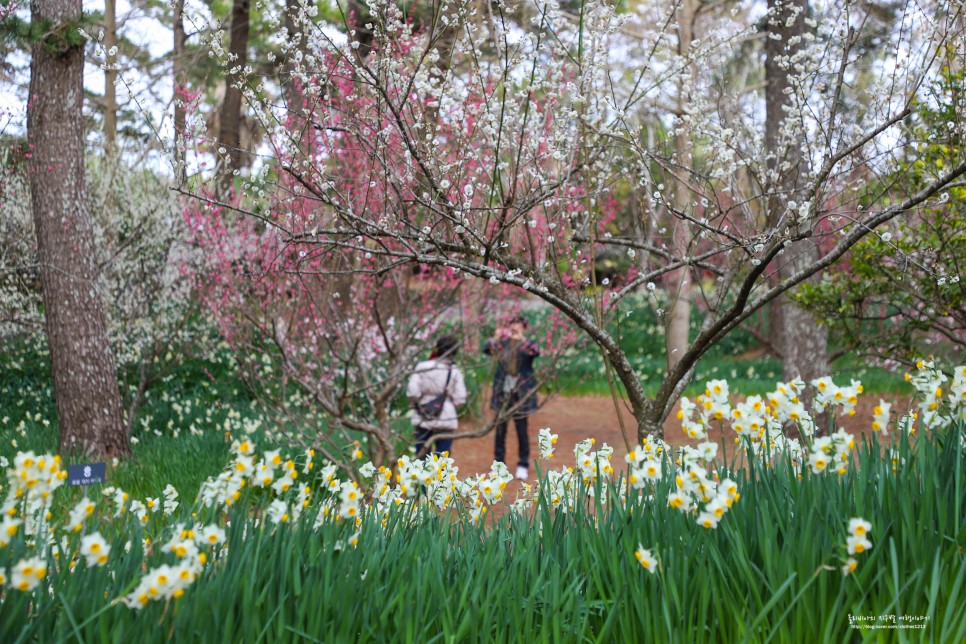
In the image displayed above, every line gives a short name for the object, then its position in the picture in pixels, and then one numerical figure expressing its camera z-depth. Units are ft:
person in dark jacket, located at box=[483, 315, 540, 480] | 25.20
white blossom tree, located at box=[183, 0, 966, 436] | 11.13
